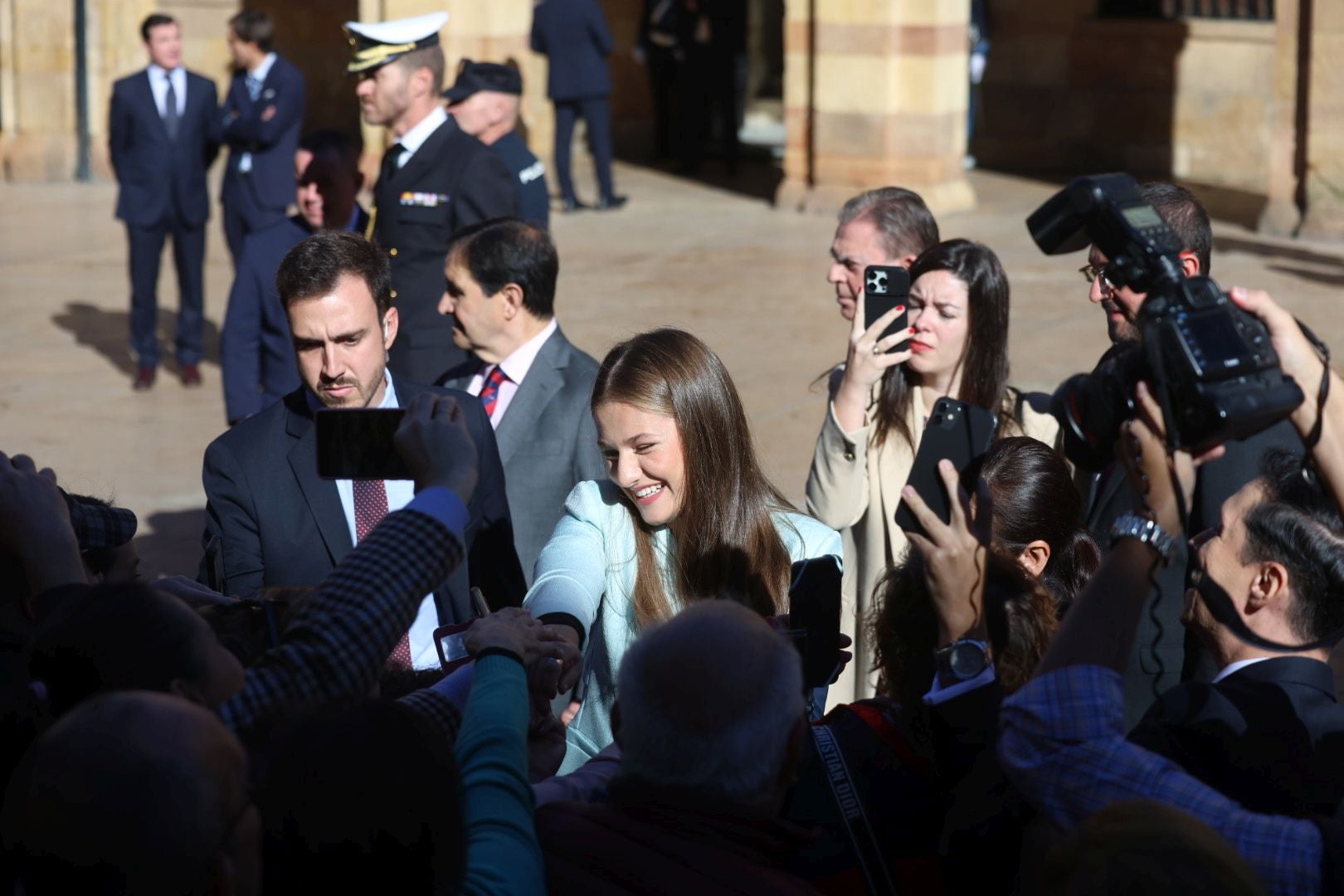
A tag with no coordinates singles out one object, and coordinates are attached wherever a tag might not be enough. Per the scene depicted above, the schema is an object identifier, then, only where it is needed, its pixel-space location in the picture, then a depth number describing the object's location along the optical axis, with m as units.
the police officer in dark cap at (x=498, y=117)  8.00
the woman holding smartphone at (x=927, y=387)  4.04
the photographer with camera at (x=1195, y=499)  3.37
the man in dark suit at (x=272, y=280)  6.52
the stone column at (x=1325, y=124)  12.27
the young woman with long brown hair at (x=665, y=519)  3.31
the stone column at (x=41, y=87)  16.95
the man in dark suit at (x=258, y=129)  9.68
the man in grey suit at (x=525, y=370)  4.52
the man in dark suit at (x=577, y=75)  14.53
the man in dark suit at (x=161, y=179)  9.79
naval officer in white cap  6.06
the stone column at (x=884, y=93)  13.88
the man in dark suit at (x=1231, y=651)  2.24
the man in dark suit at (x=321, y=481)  3.72
